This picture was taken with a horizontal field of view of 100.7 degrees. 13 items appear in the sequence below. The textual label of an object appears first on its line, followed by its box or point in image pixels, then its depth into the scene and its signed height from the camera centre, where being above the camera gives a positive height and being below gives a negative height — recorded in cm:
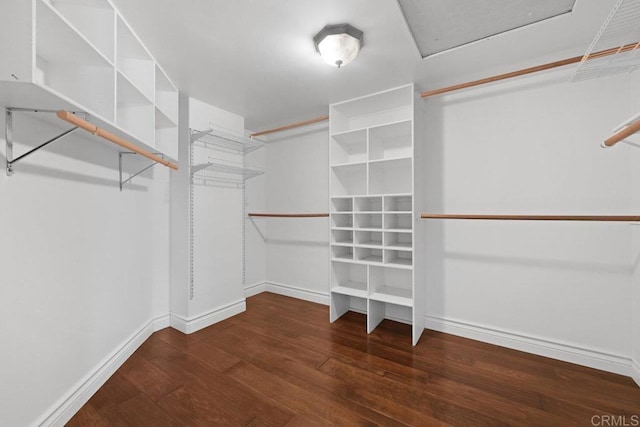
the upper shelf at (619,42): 112 +90
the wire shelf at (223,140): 255 +79
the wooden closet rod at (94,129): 102 +38
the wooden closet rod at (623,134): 101 +33
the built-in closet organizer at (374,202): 234 +13
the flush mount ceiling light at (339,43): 158 +106
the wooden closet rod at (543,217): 153 -1
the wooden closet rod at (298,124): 277 +100
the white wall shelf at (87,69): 90 +75
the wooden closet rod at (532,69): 158 +101
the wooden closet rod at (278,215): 271 +1
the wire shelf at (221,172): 253 +46
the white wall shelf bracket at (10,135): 115 +36
